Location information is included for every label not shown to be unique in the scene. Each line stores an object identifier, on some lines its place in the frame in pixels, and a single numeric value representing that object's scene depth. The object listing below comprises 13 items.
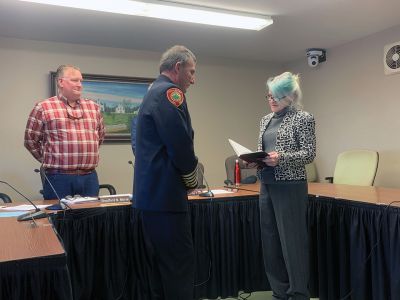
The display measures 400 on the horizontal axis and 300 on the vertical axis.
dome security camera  4.71
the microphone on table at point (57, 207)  2.21
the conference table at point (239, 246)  2.18
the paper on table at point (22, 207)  2.26
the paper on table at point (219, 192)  2.81
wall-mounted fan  3.87
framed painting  4.40
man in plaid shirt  2.71
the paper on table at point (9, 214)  2.01
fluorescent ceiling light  2.95
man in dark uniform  1.65
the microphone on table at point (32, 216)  1.86
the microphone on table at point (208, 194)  2.66
